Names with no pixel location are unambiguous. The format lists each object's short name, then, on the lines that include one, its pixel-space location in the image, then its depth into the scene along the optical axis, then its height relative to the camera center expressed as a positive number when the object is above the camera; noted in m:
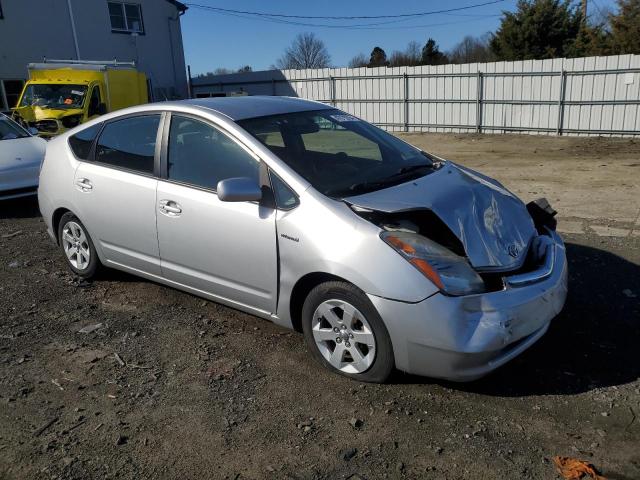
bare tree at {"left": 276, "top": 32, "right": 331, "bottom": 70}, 59.47 +1.66
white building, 19.75 +1.76
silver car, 2.98 -0.97
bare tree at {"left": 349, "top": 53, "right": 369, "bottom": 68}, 51.96 +0.70
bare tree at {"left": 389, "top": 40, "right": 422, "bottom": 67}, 46.44 +0.76
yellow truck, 12.30 -0.23
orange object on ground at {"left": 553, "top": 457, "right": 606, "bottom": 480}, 2.51 -1.81
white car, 7.89 -1.08
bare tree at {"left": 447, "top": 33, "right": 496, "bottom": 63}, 47.34 +1.11
